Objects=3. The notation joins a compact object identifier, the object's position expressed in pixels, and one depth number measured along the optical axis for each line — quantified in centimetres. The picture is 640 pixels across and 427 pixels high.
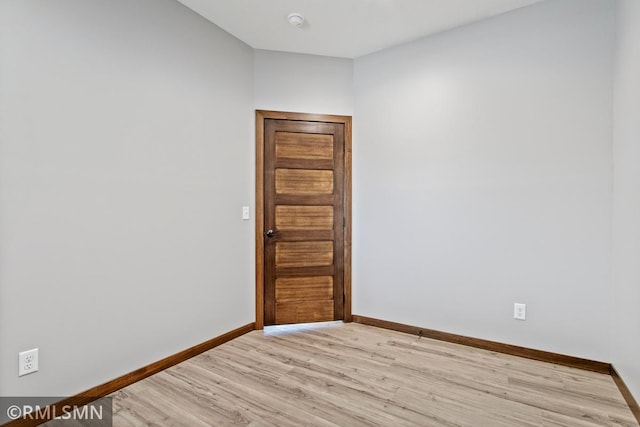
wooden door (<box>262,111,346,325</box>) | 322
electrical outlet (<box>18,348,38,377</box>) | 168
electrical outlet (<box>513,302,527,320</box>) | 253
